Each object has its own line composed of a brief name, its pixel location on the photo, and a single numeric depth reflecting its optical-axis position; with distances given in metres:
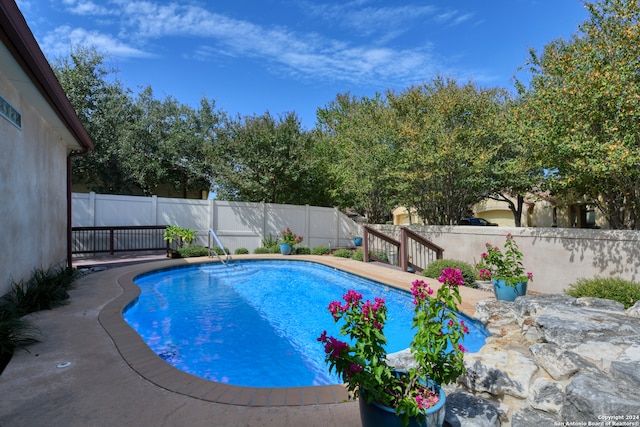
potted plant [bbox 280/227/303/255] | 13.92
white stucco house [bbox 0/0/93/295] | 3.88
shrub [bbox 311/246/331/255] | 14.46
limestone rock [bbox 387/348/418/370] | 3.66
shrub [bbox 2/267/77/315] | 4.80
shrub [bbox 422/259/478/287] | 8.03
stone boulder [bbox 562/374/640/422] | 2.10
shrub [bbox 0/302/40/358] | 3.56
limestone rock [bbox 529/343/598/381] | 2.88
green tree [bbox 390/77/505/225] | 9.80
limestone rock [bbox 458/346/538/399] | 2.92
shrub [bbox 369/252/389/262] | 12.07
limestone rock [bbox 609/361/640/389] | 2.43
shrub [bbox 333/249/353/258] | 13.14
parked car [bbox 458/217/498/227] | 20.37
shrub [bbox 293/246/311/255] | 14.69
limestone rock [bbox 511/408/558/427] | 2.41
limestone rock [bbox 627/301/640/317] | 4.12
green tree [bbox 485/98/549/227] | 7.21
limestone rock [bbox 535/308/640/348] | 3.39
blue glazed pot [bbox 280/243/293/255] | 13.90
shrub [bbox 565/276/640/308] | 4.98
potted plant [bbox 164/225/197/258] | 12.12
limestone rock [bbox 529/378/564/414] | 2.57
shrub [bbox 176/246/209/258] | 12.06
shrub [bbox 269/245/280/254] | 14.36
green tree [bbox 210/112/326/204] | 14.65
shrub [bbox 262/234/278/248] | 14.98
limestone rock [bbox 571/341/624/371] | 2.89
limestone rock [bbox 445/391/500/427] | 2.43
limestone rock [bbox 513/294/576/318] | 4.54
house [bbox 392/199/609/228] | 16.76
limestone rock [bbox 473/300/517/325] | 5.13
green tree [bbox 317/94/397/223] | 12.26
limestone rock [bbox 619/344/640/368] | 2.73
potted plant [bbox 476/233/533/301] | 5.91
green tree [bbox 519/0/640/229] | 5.53
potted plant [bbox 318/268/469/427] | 1.94
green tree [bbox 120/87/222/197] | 16.64
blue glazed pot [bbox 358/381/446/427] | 1.89
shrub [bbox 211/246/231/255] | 13.10
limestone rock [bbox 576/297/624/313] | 4.51
